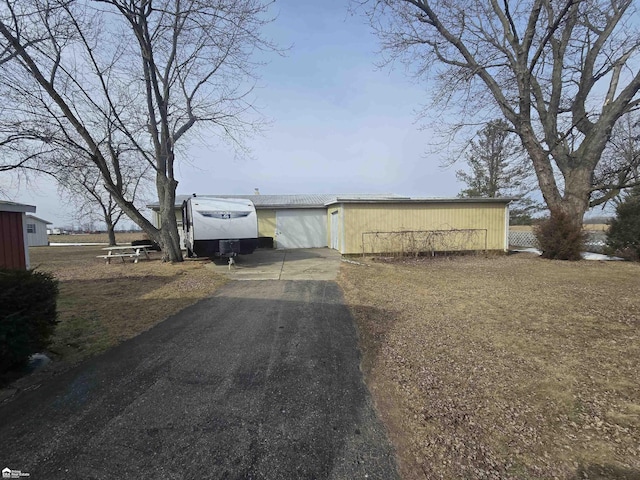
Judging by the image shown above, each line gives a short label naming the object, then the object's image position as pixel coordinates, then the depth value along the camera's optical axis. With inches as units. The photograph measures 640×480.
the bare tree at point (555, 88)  477.1
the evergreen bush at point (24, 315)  113.0
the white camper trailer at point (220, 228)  401.7
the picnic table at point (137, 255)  478.6
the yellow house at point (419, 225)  524.1
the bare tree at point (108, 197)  901.2
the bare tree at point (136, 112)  320.8
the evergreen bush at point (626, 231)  441.7
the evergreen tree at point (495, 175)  904.3
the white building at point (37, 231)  1202.6
